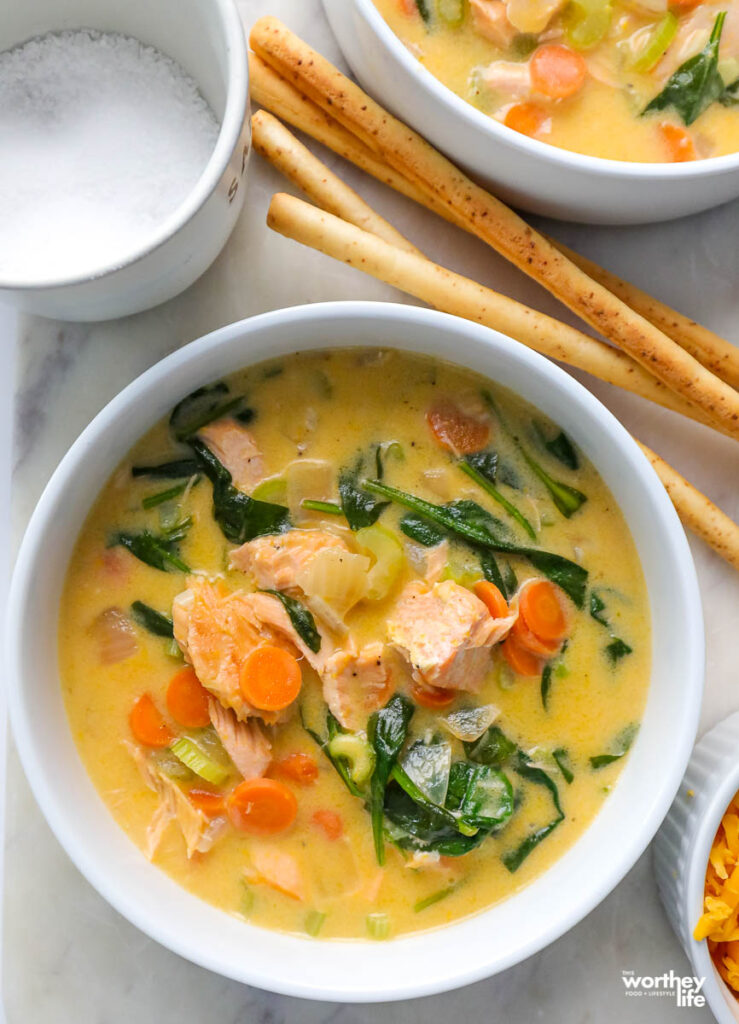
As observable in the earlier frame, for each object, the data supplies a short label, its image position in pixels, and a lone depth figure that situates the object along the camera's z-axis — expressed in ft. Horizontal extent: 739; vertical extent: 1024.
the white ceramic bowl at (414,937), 1.94
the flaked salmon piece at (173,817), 1.99
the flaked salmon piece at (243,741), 1.98
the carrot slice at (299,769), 2.00
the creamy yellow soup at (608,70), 2.00
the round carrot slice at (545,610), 1.99
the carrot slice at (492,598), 1.99
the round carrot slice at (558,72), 1.99
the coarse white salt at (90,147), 1.97
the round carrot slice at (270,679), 1.97
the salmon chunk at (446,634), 1.95
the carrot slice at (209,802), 2.00
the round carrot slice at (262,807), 1.98
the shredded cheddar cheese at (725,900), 2.00
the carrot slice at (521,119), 2.00
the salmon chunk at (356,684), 1.98
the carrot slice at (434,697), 1.99
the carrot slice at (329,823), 2.00
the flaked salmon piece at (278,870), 2.00
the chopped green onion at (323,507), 1.99
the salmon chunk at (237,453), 2.00
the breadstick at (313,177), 2.04
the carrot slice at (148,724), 2.00
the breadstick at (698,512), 2.06
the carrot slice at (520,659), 1.99
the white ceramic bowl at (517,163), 1.94
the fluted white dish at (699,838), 1.99
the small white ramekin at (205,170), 1.89
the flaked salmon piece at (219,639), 1.97
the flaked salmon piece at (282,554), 1.98
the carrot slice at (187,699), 1.99
